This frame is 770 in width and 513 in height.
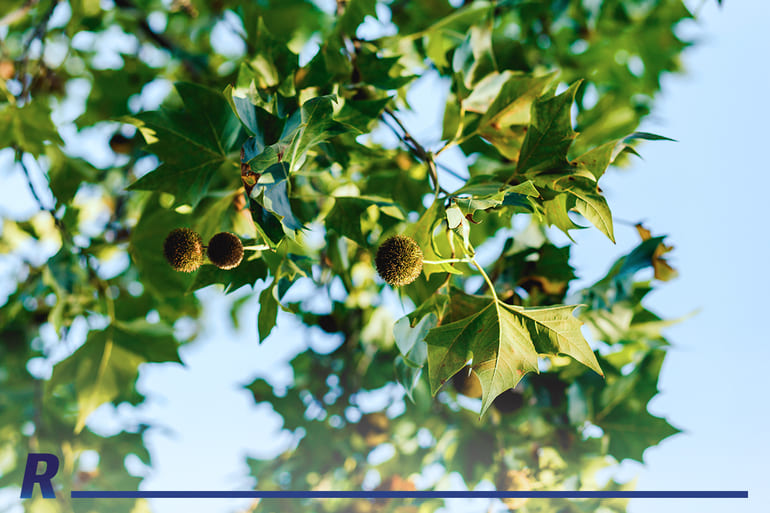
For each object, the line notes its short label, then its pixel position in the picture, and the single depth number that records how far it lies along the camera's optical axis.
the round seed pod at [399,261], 0.88
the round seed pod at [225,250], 0.89
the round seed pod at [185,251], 0.91
